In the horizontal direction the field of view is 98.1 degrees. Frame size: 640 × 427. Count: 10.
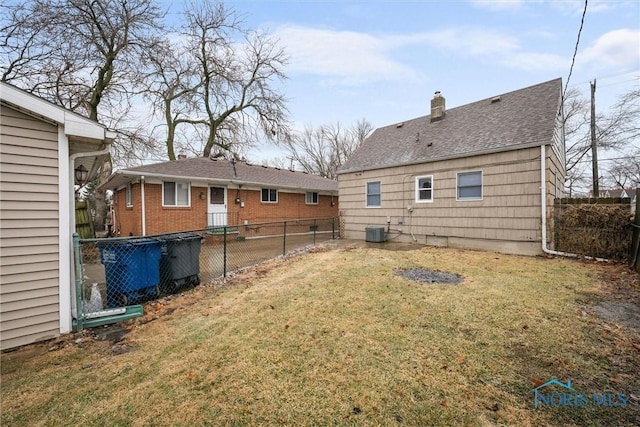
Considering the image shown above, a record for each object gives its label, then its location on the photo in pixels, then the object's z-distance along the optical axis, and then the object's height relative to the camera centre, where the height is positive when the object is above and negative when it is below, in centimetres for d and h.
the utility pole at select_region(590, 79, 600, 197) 1534 +396
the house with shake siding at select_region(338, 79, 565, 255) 812 +115
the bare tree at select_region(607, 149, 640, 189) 2108 +326
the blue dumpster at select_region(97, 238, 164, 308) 472 -97
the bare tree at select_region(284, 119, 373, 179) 3384 +815
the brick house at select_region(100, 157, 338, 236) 1113 +77
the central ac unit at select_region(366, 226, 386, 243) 1109 -99
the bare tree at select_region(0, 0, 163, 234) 1059 +688
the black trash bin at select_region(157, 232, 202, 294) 543 -99
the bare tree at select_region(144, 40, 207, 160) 1409 +775
